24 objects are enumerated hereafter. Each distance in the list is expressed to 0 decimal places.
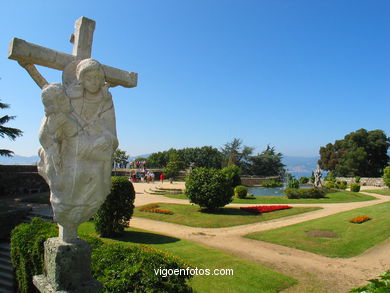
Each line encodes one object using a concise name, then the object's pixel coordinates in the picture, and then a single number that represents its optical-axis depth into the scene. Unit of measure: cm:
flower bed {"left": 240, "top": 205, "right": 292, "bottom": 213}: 1636
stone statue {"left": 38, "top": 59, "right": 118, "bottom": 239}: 287
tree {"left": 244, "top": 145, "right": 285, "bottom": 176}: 5028
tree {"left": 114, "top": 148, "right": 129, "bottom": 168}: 4226
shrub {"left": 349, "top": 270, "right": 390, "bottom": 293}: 234
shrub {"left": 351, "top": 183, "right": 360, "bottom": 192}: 2822
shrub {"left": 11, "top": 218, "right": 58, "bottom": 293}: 490
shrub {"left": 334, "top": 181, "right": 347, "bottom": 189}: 3200
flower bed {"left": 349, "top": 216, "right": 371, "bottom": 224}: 1309
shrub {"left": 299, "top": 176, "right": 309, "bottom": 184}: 4295
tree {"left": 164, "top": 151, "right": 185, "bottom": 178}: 3619
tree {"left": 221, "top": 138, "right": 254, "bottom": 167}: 5084
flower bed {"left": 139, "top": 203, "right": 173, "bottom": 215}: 1495
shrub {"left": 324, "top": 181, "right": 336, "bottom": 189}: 3193
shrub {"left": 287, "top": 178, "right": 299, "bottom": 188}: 2941
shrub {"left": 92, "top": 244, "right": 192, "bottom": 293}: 345
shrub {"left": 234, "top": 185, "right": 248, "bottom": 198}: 2214
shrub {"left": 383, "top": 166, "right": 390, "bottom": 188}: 2870
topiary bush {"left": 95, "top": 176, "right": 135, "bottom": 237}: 1006
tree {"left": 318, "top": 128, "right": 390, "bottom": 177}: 4856
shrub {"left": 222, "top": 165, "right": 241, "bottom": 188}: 2636
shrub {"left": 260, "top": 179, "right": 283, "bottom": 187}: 3601
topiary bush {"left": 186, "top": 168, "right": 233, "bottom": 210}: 1541
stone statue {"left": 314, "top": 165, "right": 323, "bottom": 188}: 2929
